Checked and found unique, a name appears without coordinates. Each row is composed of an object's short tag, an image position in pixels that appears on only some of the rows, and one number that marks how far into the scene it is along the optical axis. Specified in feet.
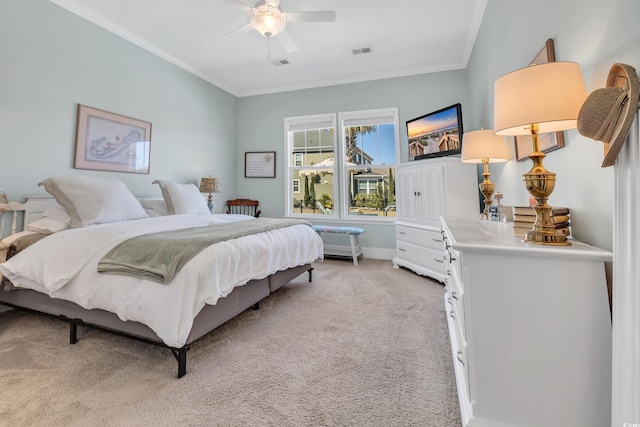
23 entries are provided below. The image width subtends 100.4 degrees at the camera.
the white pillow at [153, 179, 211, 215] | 10.37
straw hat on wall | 2.35
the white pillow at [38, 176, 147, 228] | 7.16
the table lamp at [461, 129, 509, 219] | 6.66
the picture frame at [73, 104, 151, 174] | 9.31
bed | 4.85
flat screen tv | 11.11
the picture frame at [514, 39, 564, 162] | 4.42
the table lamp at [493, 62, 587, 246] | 3.18
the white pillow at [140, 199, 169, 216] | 10.13
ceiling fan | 7.75
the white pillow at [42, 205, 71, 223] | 7.31
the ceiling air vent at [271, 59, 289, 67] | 12.86
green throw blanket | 4.88
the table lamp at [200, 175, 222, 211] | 13.41
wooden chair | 16.10
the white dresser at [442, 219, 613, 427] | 2.96
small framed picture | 16.30
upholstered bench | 13.00
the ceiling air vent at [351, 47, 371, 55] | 11.81
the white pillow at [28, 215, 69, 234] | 6.81
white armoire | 9.99
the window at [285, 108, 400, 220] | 14.53
